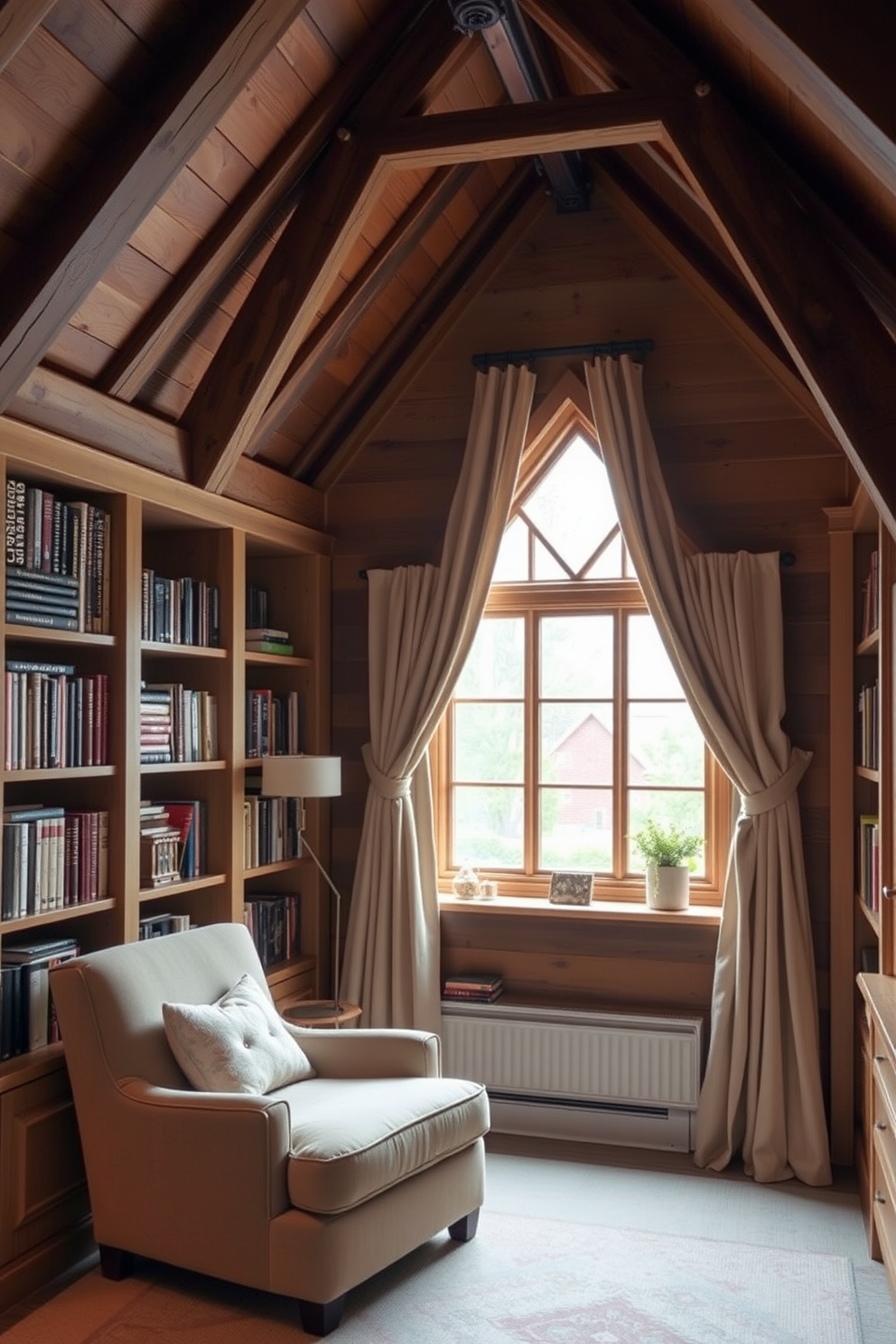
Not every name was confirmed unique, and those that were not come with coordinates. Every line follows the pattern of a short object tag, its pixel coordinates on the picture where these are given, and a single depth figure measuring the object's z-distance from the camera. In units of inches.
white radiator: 173.5
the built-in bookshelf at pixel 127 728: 132.0
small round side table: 164.9
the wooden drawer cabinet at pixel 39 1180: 126.7
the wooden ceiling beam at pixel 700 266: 173.3
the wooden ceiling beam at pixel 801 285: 116.9
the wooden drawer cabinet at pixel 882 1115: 111.8
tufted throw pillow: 131.6
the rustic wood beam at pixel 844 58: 82.0
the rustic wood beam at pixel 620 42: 127.9
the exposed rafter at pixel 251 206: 139.7
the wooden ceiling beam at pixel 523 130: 129.4
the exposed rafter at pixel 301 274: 141.4
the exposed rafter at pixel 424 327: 187.0
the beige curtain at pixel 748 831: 165.3
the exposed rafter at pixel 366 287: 168.2
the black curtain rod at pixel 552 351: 181.3
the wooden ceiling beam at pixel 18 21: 91.5
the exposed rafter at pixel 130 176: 114.7
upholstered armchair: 121.3
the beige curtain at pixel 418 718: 184.5
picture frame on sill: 184.5
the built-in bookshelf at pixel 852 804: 160.6
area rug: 120.7
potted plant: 179.2
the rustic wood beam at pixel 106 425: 130.8
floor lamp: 167.8
